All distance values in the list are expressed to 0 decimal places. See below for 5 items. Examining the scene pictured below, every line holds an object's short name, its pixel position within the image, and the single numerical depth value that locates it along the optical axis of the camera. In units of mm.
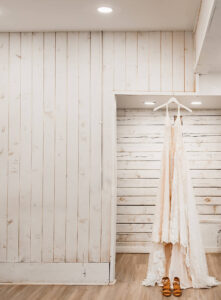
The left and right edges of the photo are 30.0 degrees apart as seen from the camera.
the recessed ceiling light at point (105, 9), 3629
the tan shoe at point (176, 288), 3654
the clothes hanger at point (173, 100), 4109
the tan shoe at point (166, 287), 3646
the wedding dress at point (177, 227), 3850
